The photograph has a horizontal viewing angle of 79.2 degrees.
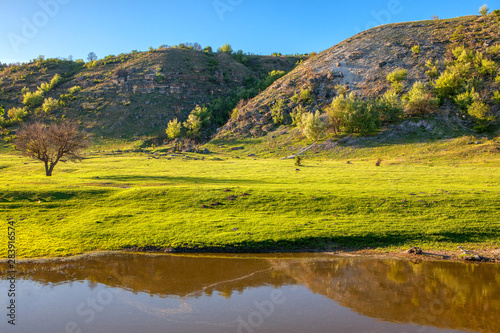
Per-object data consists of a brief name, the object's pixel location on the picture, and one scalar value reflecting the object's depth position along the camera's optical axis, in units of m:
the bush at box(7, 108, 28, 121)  90.80
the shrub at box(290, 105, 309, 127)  77.92
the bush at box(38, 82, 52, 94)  106.54
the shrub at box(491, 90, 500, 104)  64.81
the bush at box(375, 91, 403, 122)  68.12
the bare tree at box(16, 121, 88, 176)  39.22
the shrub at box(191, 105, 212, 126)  92.56
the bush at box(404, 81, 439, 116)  66.62
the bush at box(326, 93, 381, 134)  66.38
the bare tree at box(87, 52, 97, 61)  157.54
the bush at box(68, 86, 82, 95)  105.56
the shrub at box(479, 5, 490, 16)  99.22
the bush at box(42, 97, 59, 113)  95.01
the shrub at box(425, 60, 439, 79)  78.31
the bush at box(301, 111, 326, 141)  66.88
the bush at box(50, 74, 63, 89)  109.81
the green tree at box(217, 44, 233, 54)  147.88
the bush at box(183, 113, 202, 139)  85.44
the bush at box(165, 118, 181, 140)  83.50
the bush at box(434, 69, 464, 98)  70.69
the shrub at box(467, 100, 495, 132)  60.84
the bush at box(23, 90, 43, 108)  98.94
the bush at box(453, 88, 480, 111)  65.85
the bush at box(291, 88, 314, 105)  84.75
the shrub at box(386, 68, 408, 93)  76.44
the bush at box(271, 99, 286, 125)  82.80
